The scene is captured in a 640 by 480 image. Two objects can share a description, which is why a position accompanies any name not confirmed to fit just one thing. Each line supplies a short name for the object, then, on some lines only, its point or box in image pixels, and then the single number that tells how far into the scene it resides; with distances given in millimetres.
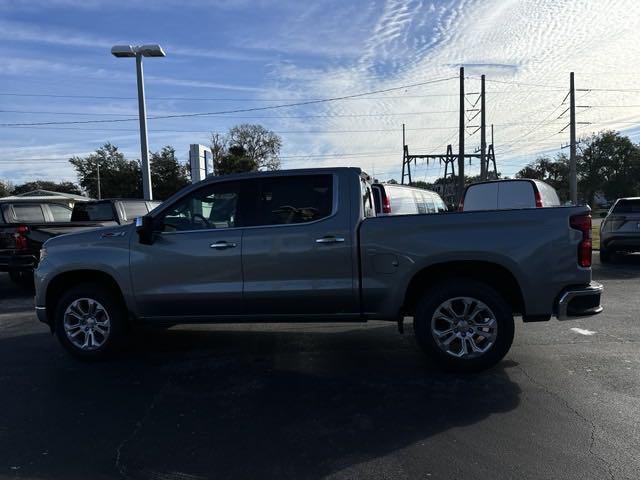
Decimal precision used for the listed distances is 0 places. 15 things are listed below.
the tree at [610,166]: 63750
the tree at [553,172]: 74750
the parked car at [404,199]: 9734
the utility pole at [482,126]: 29238
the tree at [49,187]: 76338
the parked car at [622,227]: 11719
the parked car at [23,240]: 9578
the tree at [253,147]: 66750
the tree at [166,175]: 55656
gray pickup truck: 4715
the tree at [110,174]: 60031
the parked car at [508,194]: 11156
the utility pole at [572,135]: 30600
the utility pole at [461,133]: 28469
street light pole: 17375
